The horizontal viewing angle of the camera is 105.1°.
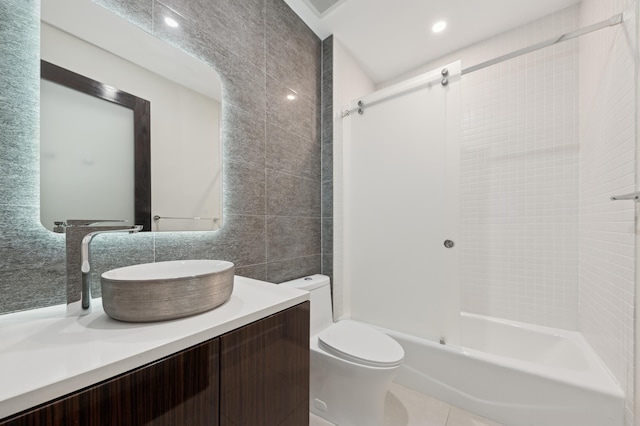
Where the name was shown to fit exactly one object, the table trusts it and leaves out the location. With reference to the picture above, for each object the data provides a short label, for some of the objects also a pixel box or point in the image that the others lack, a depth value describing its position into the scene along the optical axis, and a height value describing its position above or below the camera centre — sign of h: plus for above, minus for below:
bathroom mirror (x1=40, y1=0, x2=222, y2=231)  0.81 +0.32
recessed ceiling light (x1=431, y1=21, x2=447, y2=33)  1.79 +1.38
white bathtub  1.14 -0.92
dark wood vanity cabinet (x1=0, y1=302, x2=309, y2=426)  0.43 -0.40
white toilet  1.20 -0.82
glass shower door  1.52 +0.04
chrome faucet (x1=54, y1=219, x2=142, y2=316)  0.71 -0.16
